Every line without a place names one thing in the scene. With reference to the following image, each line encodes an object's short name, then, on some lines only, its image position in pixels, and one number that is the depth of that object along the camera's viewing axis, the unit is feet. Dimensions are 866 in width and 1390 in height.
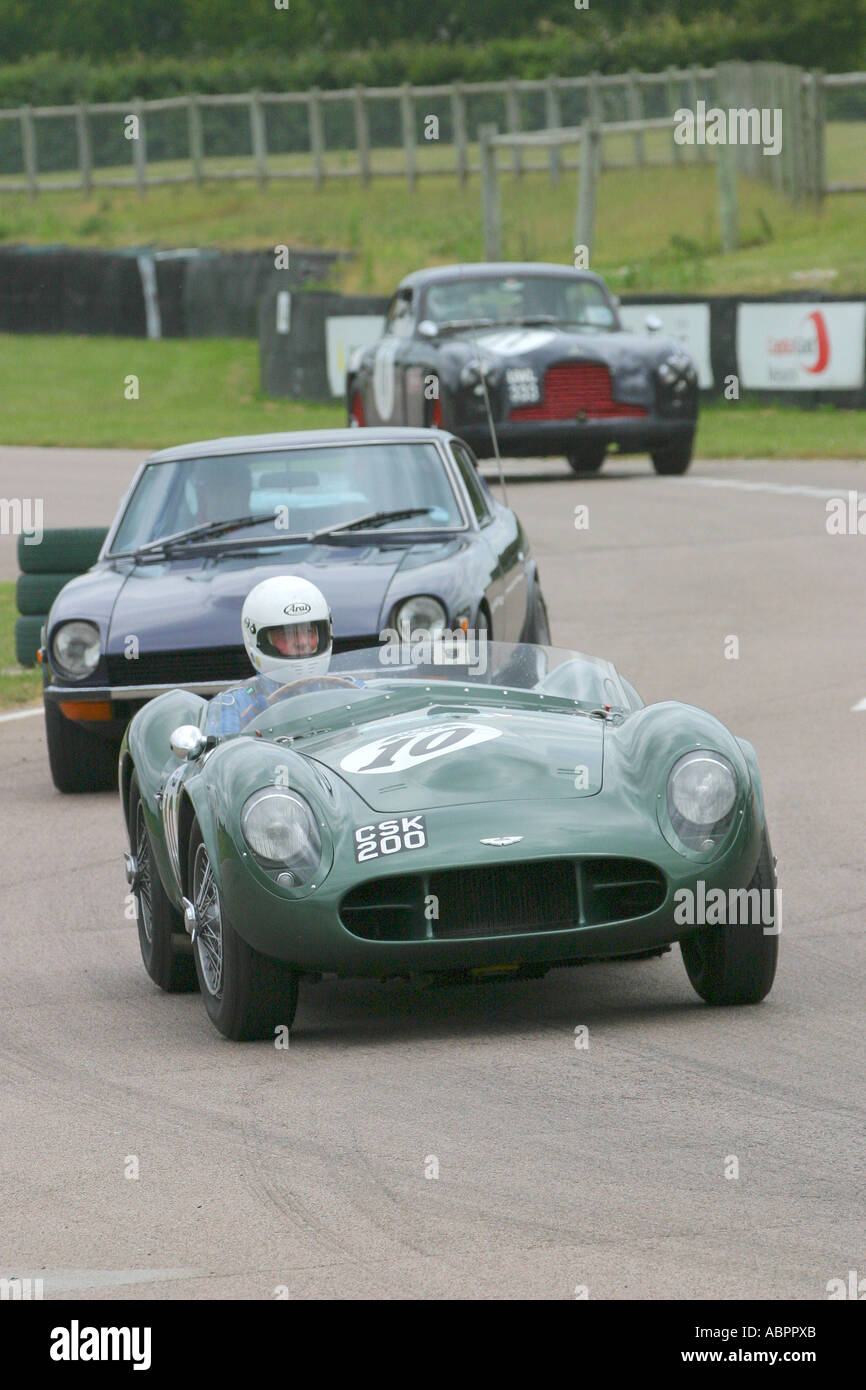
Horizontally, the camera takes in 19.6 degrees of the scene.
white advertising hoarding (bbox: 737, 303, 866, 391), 81.10
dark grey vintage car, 66.80
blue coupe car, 32.48
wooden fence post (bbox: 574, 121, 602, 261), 105.81
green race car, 19.33
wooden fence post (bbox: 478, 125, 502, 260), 112.06
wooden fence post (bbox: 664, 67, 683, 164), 147.33
